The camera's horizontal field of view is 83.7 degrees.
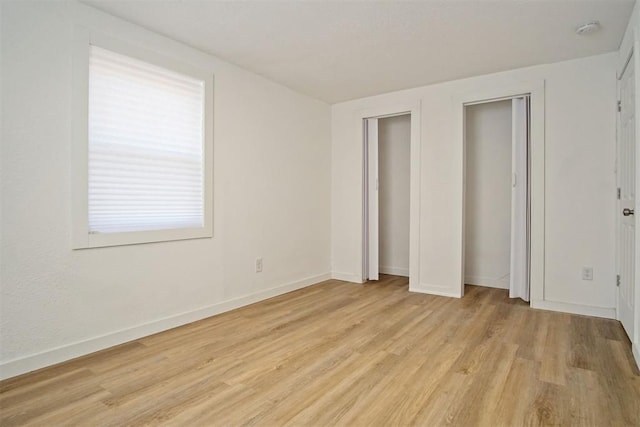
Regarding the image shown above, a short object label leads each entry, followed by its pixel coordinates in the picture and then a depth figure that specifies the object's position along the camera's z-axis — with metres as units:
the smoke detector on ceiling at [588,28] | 2.61
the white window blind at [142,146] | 2.46
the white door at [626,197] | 2.52
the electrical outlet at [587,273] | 3.21
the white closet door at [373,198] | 4.61
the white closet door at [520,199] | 3.70
